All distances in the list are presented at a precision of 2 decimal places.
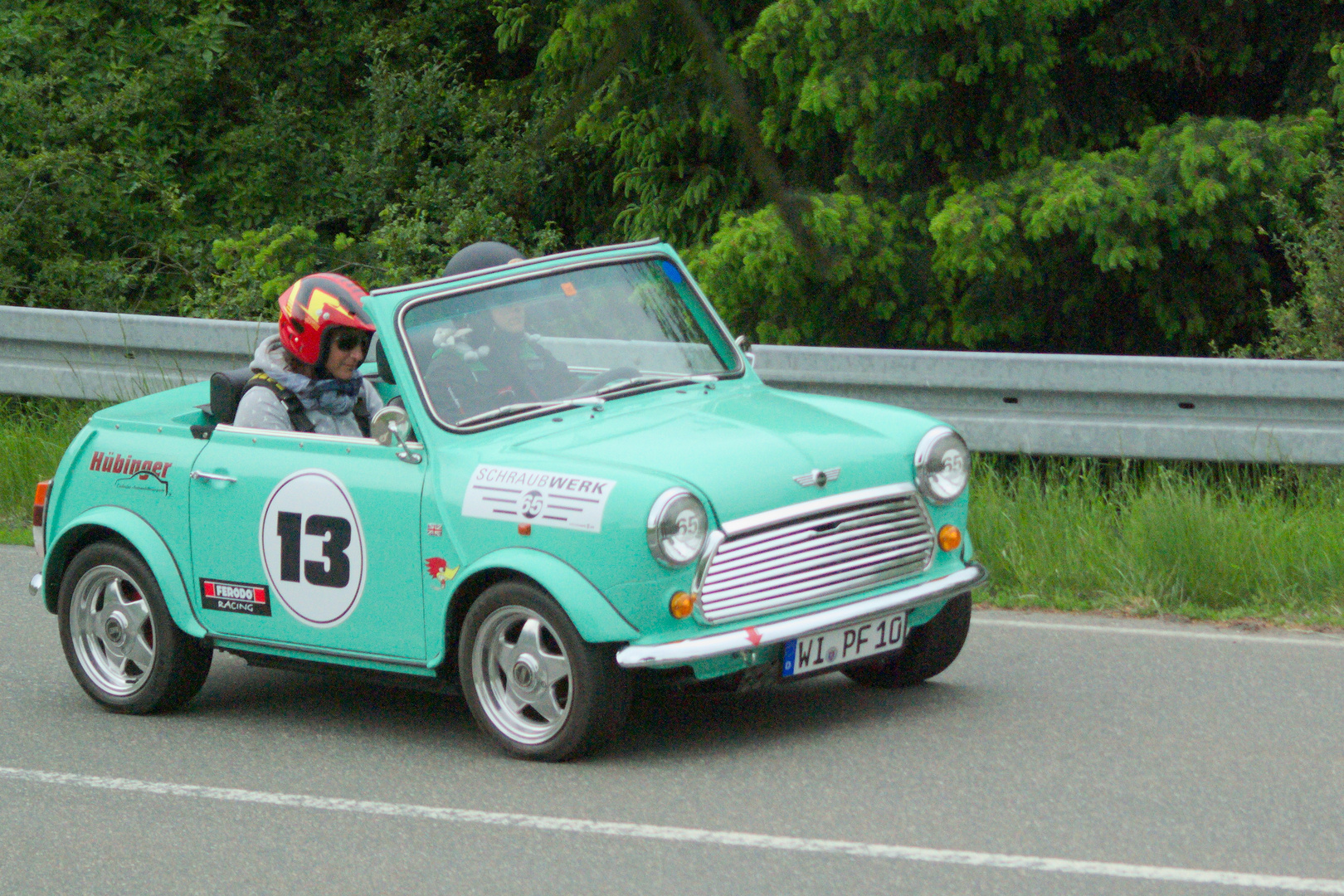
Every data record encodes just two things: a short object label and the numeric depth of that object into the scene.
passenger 12.34
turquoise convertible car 10.48
